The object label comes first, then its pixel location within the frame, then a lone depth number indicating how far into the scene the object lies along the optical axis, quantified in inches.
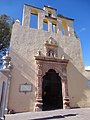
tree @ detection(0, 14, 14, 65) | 500.7
